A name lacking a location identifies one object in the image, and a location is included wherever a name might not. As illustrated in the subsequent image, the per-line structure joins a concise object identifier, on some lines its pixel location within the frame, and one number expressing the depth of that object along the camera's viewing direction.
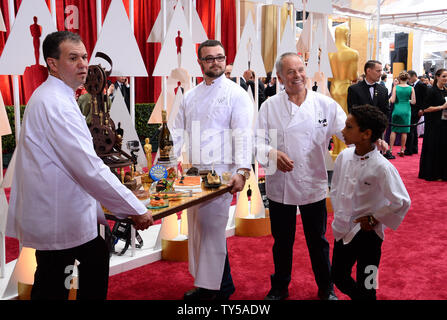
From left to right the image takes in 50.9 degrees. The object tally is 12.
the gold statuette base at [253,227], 4.02
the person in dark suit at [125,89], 7.48
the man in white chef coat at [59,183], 1.71
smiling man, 2.64
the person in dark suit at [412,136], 8.45
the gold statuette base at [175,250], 3.47
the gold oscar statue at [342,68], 4.97
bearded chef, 2.65
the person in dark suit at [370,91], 5.10
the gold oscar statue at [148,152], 2.45
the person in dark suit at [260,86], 6.14
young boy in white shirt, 2.11
